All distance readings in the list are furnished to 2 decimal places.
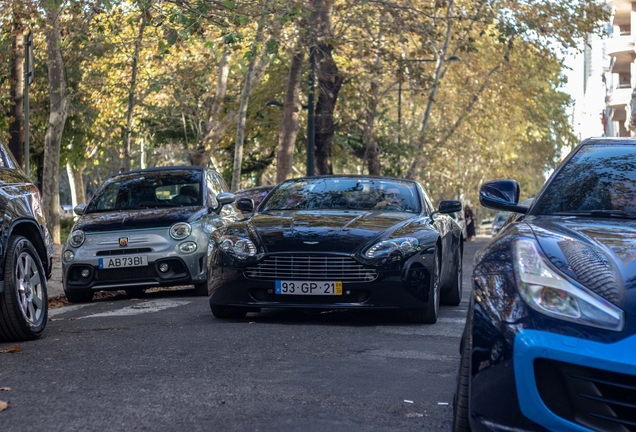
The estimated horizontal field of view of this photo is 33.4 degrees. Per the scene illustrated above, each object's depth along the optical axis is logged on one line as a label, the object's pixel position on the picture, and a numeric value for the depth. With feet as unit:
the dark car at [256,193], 65.92
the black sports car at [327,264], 27.12
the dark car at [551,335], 11.07
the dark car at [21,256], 24.03
